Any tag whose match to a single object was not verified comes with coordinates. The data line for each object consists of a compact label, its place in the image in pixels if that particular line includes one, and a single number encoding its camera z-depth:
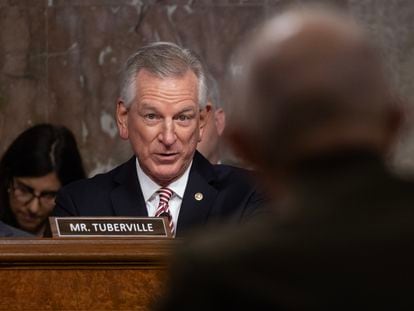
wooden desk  5.59
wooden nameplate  5.78
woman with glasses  9.51
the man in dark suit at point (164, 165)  6.47
